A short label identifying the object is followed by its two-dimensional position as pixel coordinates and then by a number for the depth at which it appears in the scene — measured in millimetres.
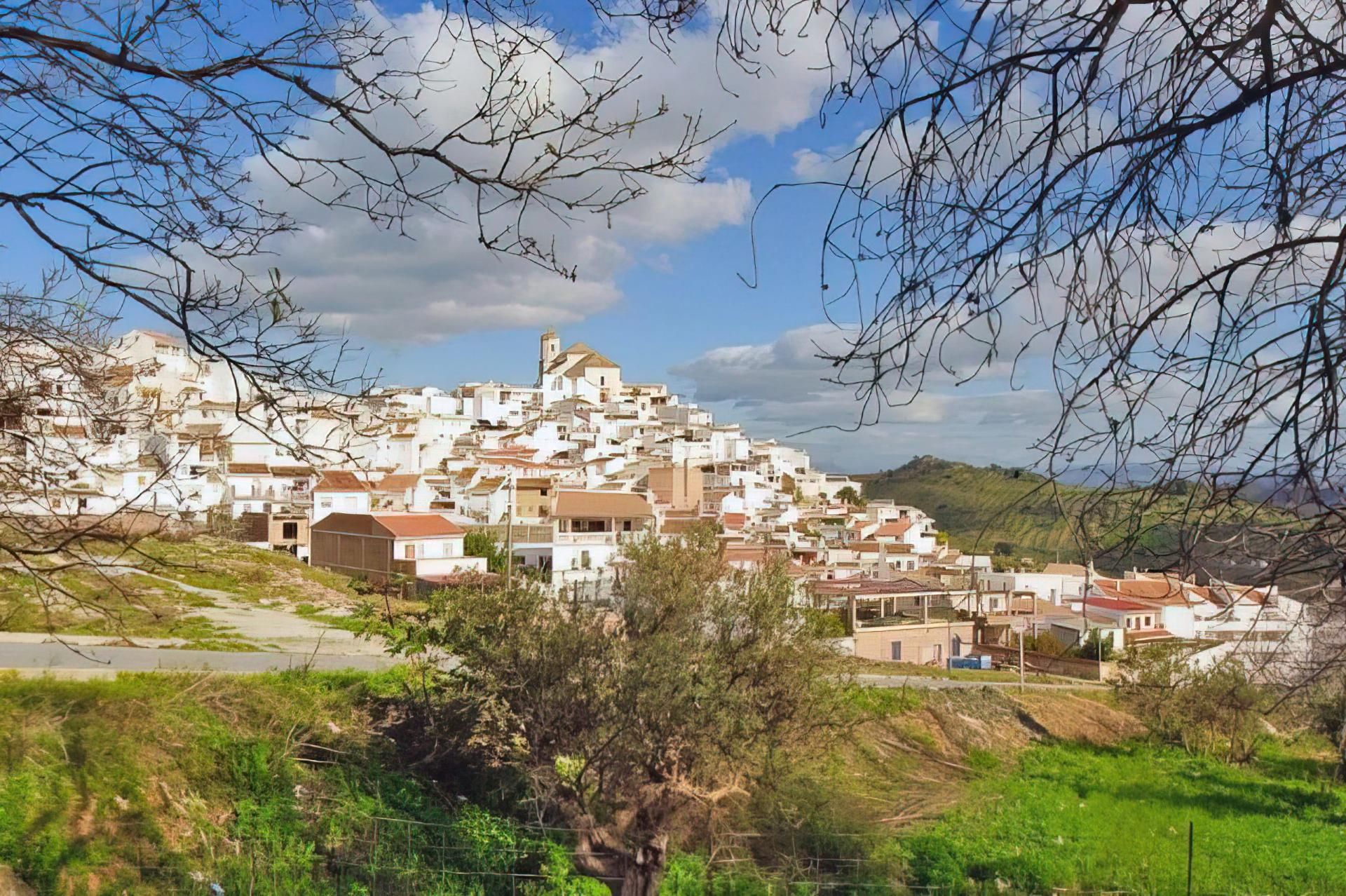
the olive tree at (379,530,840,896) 7664
